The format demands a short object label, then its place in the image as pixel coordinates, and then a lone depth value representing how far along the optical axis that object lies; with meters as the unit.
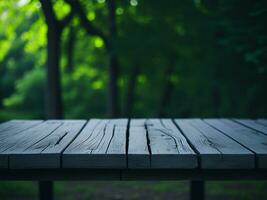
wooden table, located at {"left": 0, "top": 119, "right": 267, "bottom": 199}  2.32
